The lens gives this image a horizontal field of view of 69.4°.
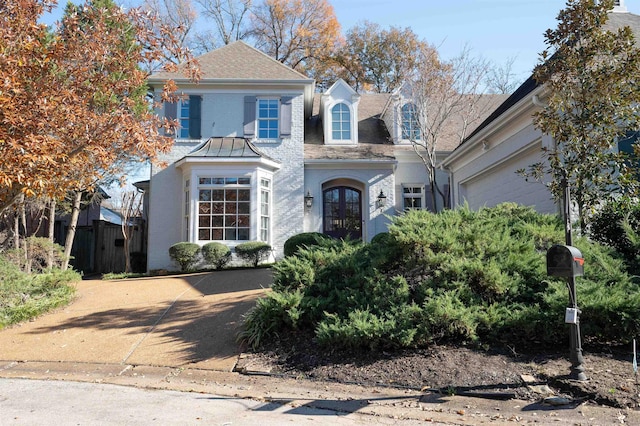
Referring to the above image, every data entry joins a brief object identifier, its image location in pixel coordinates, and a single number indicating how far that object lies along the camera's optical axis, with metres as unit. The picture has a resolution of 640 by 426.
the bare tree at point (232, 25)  27.22
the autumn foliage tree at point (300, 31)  26.28
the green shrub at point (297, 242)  11.51
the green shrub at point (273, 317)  6.30
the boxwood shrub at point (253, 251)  13.69
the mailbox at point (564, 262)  4.55
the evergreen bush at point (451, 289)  5.24
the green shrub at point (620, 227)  6.56
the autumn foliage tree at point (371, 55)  24.77
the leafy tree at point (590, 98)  6.24
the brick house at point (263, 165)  14.41
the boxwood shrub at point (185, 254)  13.55
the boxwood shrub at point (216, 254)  13.55
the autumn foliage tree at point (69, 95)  6.21
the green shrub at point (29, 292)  7.91
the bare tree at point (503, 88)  18.48
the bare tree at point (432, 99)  14.54
